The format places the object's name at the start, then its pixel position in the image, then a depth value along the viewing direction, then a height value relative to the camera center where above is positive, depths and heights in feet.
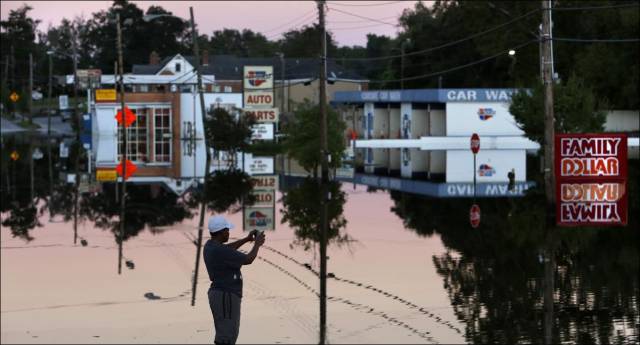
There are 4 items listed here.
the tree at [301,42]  566.77 +51.90
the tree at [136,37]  519.60 +49.87
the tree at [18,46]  548.31 +49.47
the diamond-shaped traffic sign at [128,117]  241.76 +6.17
